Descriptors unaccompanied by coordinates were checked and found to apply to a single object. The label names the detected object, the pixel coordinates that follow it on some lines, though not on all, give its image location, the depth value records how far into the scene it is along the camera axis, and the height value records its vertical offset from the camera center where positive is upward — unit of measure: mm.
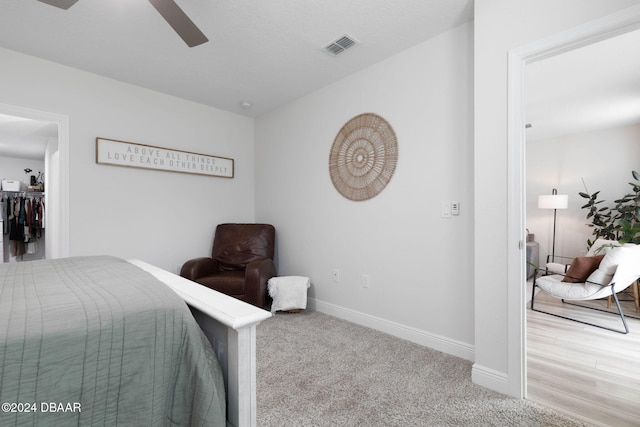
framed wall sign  2916 +599
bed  766 -435
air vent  2288 +1347
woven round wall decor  2621 +524
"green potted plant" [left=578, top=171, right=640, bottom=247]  3758 -57
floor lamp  4711 +160
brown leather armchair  2955 -567
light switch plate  2234 +11
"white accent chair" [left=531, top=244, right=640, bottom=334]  2662 -628
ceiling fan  1385 +975
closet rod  5353 +379
